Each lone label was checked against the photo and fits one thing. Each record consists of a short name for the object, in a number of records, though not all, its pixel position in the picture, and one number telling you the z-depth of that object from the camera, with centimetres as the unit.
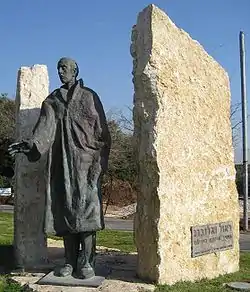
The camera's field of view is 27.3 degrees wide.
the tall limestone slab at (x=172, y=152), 590
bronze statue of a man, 577
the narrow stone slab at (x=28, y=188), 685
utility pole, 1622
